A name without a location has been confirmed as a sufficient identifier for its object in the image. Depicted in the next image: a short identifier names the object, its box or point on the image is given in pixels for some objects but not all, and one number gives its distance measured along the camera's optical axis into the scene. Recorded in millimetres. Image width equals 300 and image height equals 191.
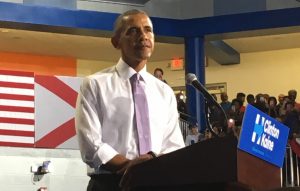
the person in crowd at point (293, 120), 11328
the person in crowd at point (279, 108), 12386
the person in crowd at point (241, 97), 13577
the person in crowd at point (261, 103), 12107
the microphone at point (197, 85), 3096
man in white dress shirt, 2670
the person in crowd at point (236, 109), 11533
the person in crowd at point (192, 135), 11066
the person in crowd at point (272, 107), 12480
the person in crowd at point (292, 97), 12484
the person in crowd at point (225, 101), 13752
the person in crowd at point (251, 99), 13105
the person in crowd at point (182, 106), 12846
